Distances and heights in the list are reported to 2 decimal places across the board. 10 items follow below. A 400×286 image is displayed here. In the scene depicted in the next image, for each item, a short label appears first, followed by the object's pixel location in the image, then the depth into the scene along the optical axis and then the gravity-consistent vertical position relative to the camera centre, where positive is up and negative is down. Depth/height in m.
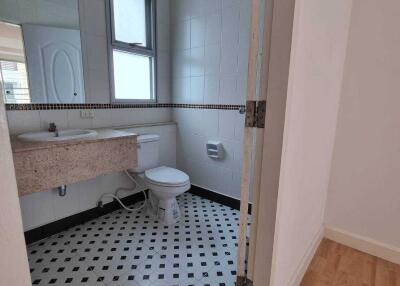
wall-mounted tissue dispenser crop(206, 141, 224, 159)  2.36 -0.47
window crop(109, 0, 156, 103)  2.18 +0.53
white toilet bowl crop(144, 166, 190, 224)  1.92 -0.73
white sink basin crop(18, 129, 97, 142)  1.44 -0.24
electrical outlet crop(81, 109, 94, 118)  1.95 -0.10
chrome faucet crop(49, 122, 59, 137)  1.69 -0.20
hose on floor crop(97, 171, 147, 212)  2.16 -0.92
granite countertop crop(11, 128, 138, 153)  1.32 -0.26
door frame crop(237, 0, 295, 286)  0.76 -0.13
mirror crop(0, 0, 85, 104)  1.56 +0.36
